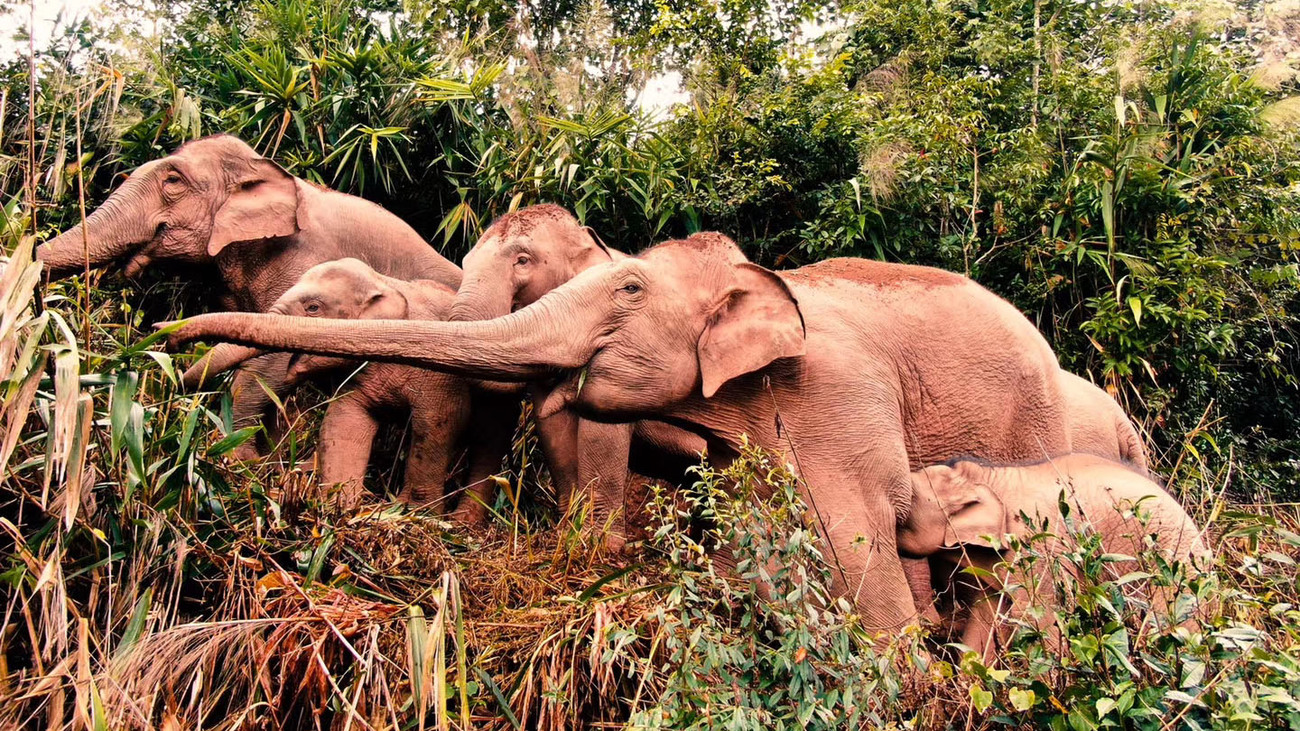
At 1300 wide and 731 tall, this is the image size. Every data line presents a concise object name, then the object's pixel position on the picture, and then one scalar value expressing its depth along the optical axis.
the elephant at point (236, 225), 6.46
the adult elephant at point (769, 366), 4.44
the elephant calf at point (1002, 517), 4.54
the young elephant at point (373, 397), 5.80
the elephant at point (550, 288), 5.39
